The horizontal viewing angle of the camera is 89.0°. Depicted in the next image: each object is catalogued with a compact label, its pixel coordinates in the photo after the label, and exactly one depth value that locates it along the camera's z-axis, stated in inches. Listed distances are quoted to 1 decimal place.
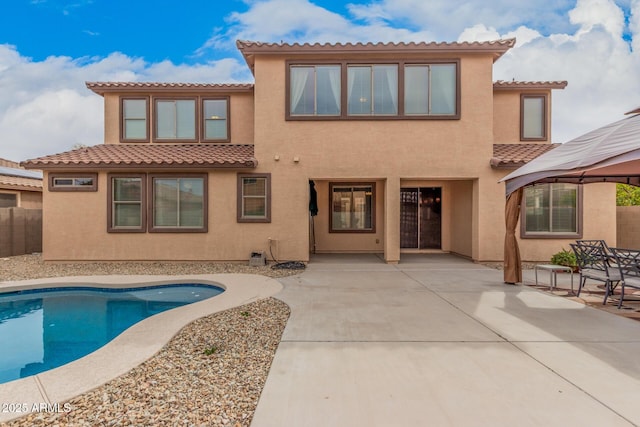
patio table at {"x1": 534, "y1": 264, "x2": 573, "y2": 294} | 288.1
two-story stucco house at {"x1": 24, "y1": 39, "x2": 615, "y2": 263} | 426.9
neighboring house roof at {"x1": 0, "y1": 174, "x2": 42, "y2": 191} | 643.6
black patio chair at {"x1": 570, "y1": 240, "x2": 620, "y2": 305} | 250.1
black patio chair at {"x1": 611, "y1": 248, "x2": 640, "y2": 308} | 230.4
